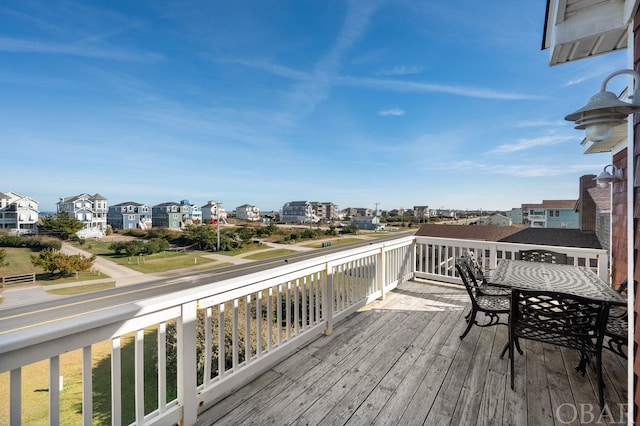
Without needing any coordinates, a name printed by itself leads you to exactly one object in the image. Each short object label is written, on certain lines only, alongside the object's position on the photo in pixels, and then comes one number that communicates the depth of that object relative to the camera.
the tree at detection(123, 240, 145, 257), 21.61
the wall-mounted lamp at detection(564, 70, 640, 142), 1.24
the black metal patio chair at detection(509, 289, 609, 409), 1.81
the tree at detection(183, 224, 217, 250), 26.94
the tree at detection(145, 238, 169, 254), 22.32
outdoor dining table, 2.16
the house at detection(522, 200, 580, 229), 21.72
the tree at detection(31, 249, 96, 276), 14.77
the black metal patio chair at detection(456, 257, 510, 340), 2.49
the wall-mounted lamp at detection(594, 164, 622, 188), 3.45
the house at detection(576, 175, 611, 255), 5.20
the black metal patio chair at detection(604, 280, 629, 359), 1.95
